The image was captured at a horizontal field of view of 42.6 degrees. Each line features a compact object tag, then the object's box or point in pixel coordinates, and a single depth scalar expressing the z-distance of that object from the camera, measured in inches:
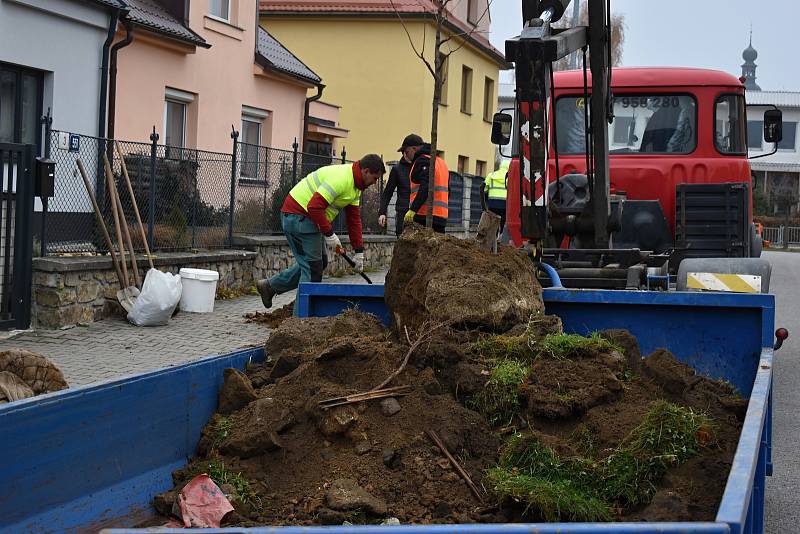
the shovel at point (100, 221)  398.6
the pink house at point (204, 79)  605.0
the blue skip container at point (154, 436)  106.3
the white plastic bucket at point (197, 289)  437.7
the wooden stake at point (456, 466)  136.8
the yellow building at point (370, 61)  1089.4
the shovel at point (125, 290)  403.2
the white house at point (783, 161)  2137.1
